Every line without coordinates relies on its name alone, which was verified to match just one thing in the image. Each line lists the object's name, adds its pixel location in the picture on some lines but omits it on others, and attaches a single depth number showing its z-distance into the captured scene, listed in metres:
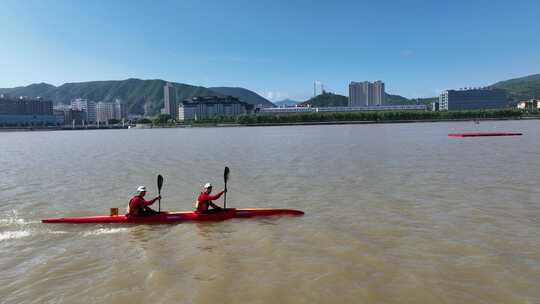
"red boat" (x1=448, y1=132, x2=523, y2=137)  65.25
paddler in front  14.93
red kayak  14.55
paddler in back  14.56
